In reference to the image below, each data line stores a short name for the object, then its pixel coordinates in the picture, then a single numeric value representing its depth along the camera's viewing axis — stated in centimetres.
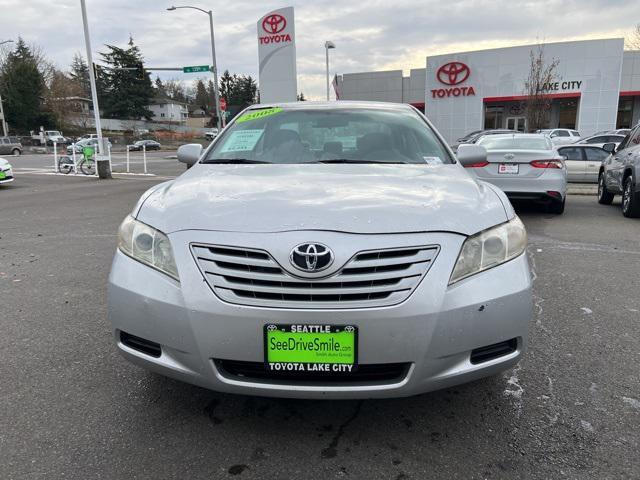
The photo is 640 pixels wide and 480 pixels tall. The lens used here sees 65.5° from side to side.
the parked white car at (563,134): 2612
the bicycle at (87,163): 1928
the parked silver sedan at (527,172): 768
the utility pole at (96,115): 1708
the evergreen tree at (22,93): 5903
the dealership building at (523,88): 3253
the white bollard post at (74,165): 1981
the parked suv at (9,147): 3950
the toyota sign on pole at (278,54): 1917
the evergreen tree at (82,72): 9484
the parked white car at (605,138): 2120
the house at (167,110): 10201
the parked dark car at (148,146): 4928
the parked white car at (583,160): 1367
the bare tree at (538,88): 3047
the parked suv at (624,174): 780
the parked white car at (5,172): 1381
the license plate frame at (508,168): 774
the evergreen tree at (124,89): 7281
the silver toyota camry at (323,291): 194
